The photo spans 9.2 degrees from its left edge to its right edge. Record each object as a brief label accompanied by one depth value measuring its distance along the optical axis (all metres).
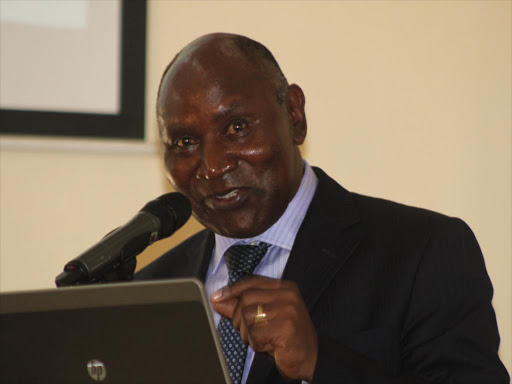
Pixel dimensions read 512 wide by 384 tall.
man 3.28
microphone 3.07
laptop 3.01
